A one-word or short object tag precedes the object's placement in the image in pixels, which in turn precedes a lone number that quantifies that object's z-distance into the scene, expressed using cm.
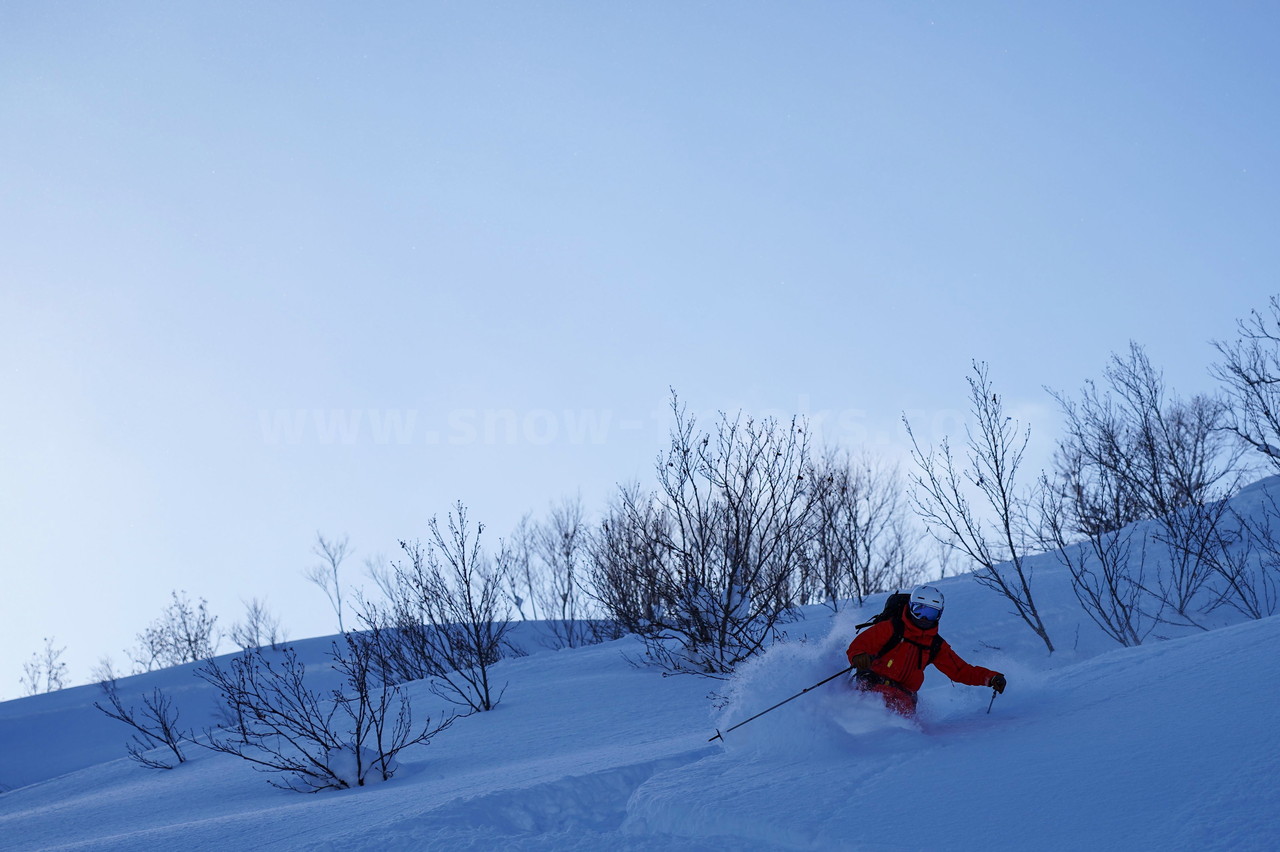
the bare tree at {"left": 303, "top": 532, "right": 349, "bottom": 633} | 3981
